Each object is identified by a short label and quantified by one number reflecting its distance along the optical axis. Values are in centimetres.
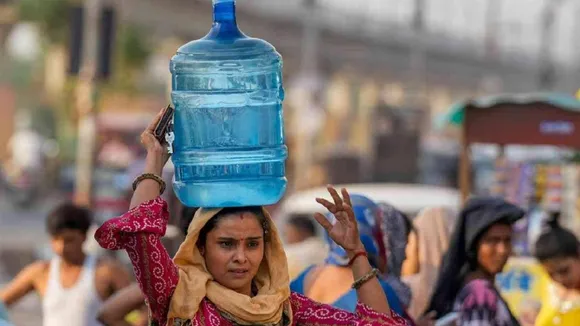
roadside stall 1460
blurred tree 7288
